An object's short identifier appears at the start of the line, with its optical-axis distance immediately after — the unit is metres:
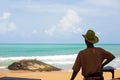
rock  19.88
